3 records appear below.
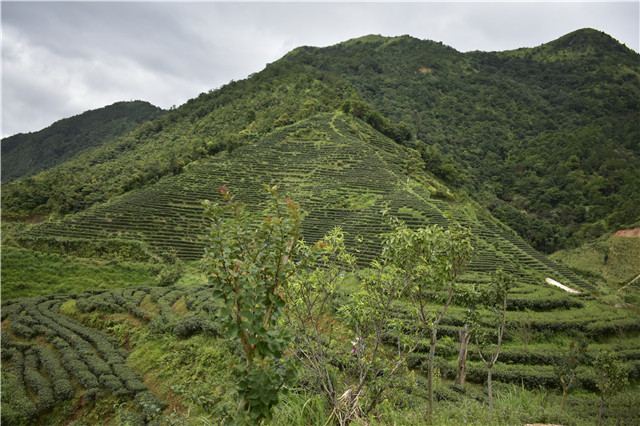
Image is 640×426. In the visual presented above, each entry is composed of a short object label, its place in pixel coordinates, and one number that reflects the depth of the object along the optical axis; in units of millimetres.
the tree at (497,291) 8430
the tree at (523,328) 15048
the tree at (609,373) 9023
